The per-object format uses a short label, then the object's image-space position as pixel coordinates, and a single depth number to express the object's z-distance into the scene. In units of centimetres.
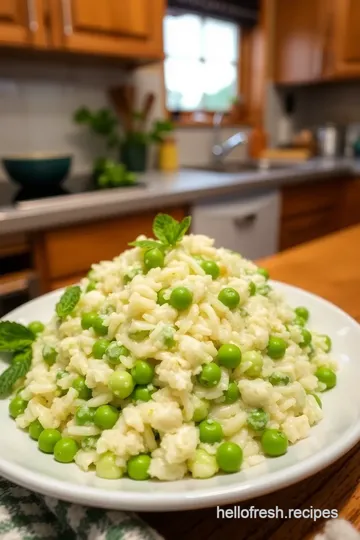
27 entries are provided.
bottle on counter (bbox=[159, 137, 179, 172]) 115
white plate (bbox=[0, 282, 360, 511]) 20
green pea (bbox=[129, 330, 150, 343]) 25
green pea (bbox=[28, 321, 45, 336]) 32
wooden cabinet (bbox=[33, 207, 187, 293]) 68
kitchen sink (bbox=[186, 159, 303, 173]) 119
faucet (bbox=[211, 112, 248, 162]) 118
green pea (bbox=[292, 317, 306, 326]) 31
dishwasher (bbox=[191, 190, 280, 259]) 89
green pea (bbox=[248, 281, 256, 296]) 29
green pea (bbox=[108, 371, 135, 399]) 23
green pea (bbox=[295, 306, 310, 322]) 34
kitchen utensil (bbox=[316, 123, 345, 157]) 142
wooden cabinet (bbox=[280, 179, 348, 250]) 109
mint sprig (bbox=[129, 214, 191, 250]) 30
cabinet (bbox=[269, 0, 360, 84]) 125
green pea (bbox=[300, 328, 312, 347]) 29
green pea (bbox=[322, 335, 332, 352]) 31
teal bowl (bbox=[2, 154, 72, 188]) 76
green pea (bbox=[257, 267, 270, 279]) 33
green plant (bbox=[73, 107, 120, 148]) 99
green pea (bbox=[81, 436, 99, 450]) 23
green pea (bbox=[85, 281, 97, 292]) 31
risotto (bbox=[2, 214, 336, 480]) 23
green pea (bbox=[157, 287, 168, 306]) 26
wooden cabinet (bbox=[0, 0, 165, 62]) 74
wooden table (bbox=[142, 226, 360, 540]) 22
